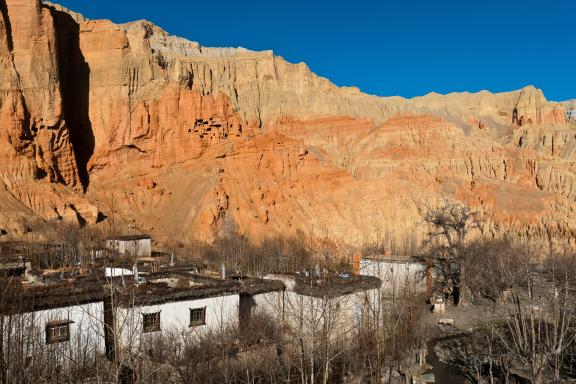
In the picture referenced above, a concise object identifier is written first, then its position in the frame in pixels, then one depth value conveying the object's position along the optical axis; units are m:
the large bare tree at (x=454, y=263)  40.16
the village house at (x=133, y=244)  52.25
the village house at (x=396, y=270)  41.41
